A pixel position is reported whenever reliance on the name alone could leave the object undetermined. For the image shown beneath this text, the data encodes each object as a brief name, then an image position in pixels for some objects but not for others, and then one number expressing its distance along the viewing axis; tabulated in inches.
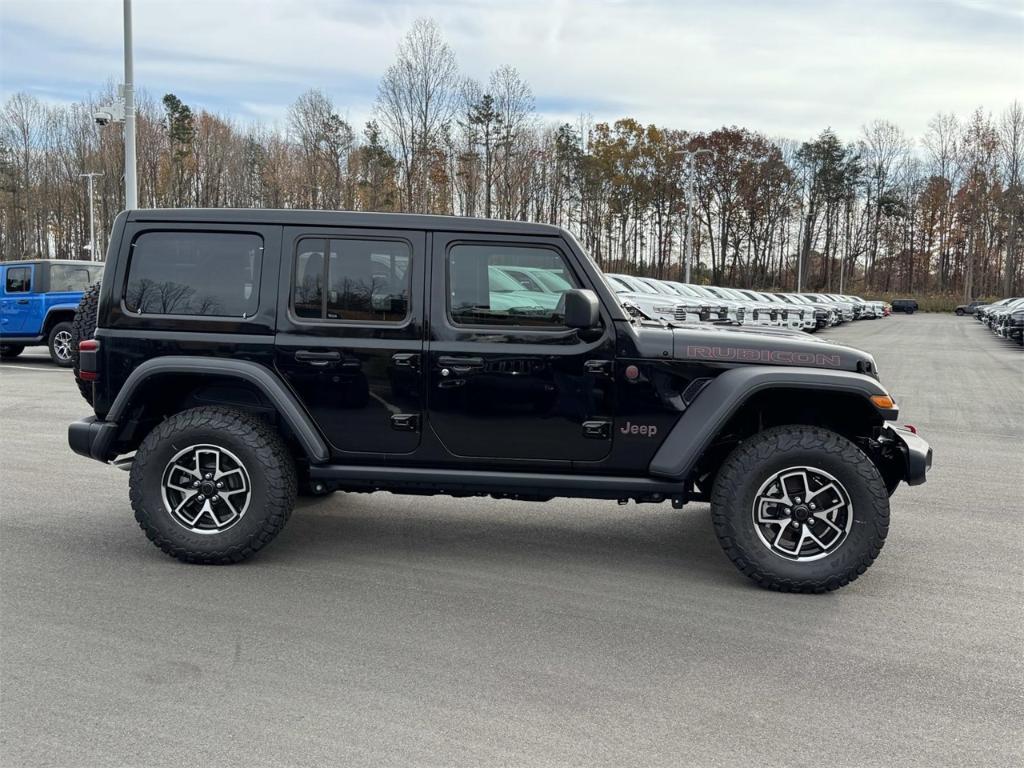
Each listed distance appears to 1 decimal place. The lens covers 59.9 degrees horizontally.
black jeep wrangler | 186.7
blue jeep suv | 625.9
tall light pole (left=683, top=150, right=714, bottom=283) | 1493.8
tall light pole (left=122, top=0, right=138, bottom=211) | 747.4
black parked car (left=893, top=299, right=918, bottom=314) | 2928.2
